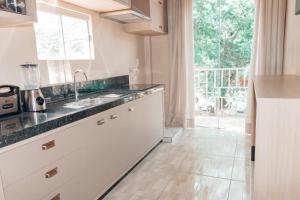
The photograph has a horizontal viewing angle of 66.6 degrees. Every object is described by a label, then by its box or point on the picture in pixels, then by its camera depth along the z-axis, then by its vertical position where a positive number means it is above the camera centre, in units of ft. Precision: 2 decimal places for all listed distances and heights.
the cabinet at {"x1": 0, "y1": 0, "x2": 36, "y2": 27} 4.58 +1.28
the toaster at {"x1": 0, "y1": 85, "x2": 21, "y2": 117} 5.12 -0.61
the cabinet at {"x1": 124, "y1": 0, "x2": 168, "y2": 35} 10.92 +2.21
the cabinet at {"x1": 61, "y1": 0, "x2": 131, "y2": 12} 7.70 +2.33
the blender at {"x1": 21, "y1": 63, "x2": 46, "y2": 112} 5.62 -0.65
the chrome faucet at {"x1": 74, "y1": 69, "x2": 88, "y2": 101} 7.65 -0.57
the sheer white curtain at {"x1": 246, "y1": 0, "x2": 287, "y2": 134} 10.68 +1.33
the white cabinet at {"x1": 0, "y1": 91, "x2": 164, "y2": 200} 4.24 -2.10
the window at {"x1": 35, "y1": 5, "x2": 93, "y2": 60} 7.01 +1.26
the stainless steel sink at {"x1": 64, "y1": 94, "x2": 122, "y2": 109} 6.31 -0.94
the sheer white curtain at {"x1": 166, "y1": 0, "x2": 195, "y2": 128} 12.62 +0.15
